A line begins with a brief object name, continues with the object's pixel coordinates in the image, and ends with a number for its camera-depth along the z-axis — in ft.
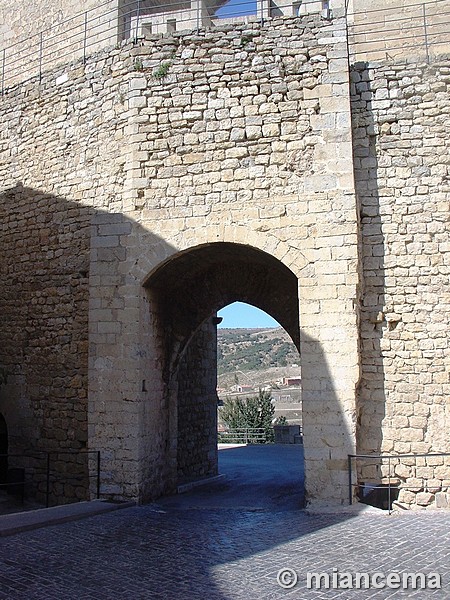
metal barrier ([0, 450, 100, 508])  27.40
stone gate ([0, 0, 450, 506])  25.55
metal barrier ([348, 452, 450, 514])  24.32
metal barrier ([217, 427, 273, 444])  67.56
